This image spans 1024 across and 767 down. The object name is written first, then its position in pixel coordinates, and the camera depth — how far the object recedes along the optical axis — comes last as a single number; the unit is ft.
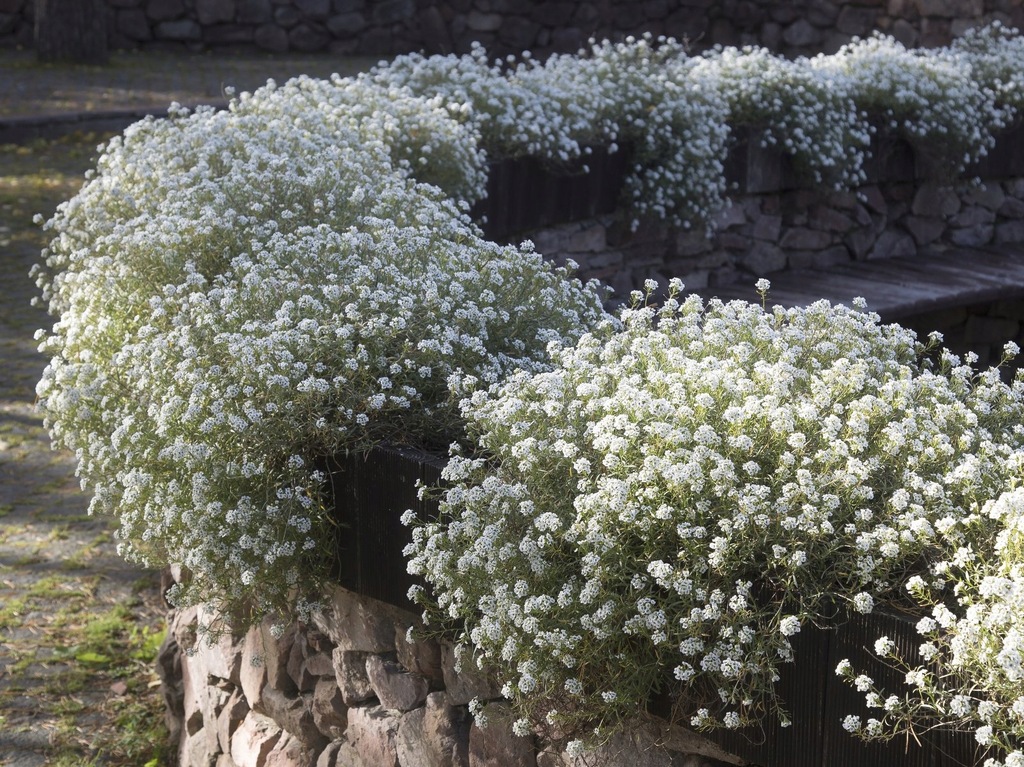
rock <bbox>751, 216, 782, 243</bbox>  23.27
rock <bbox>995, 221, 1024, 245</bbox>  26.68
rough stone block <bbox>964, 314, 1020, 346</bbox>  24.57
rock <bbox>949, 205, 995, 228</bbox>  26.04
